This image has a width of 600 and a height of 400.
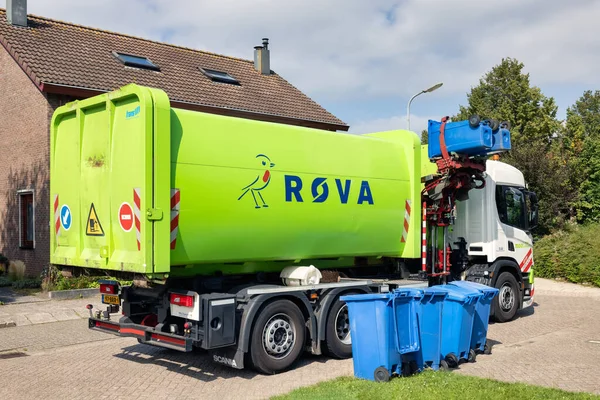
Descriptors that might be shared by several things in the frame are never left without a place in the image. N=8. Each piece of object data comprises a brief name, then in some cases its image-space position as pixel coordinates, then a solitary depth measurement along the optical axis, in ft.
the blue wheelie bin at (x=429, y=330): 24.16
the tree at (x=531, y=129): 80.64
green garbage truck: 22.00
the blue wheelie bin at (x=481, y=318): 27.14
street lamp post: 70.07
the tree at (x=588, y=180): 86.79
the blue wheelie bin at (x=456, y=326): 25.11
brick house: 52.60
